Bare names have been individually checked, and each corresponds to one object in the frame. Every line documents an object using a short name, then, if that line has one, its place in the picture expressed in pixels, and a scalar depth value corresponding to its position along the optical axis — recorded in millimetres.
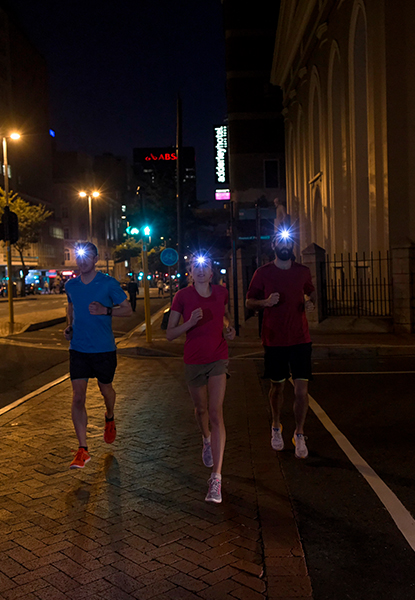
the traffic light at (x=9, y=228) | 21000
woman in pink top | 4988
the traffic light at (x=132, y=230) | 19720
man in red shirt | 5762
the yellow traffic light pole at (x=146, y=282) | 16480
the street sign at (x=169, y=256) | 22705
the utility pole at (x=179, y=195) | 20016
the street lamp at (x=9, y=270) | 22191
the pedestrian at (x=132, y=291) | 32188
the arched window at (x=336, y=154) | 28266
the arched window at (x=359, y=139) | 24406
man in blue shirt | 5723
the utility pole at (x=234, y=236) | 16997
